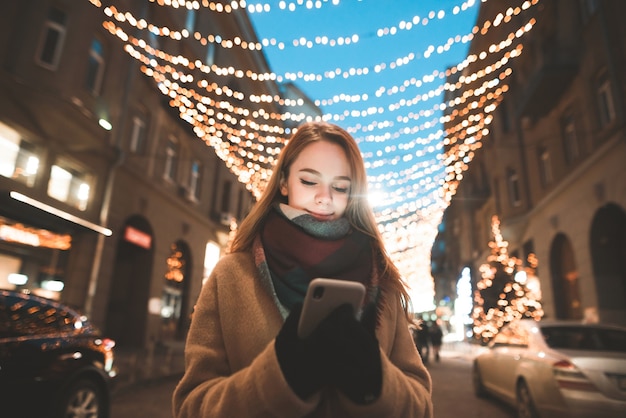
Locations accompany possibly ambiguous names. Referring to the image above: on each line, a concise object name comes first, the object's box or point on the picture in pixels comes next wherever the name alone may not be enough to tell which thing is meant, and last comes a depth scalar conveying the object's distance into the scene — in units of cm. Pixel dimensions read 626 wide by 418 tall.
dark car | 424
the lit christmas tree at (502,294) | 1620
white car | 494
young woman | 109
